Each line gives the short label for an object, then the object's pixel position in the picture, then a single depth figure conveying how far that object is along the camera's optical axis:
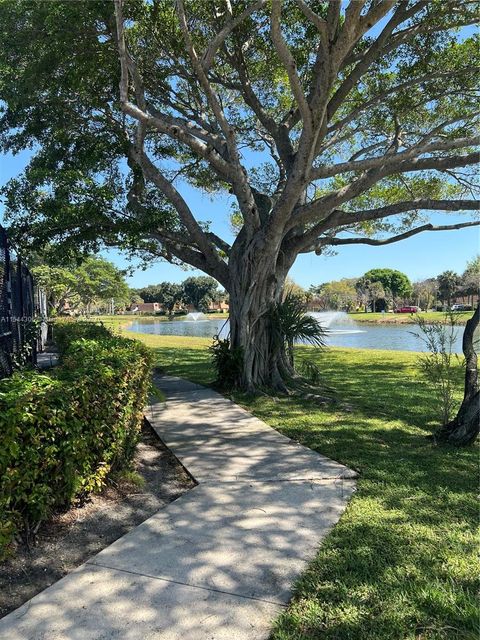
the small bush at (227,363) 8.91
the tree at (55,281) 29.73
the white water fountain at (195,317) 70.04
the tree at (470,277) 37.74
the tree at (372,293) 90.12
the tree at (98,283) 45.56
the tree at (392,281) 95.75
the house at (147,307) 111.88
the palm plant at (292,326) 8.97
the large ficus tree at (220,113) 7.53
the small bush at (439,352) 5.76
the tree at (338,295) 87.50
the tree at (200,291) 89.19
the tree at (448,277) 66.61
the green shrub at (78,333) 8.16
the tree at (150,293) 107.75
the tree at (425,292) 68.78
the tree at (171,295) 95.74
